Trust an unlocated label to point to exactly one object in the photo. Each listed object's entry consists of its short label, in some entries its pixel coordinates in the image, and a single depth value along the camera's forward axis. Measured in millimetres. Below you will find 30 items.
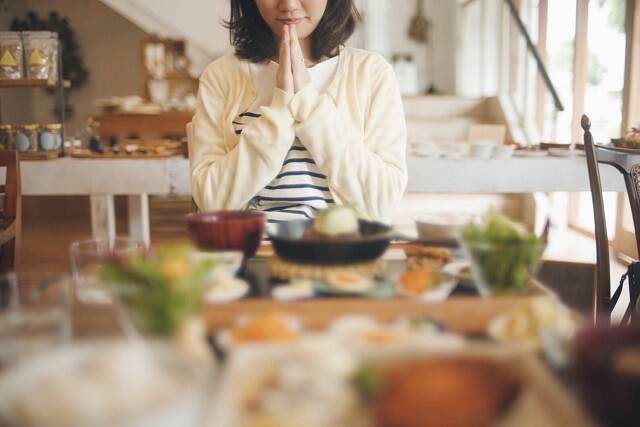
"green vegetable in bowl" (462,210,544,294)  794
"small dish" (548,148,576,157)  2654
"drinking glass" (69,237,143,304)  813
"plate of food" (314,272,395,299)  849
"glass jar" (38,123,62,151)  2621
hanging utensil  7047
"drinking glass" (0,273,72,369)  544
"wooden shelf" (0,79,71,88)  2572
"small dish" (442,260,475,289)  921
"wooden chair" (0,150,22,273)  1808
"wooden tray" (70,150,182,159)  2646
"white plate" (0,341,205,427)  412
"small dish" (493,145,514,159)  2658
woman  1390
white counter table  2594
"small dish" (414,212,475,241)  1052
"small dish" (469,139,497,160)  2646
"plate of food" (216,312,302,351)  634
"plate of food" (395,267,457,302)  840
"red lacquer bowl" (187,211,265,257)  994
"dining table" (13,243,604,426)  637
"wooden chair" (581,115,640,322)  1644
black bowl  910
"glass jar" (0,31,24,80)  2562
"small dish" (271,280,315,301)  833
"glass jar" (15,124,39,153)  2594
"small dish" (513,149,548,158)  2699
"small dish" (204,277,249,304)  816
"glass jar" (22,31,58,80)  2586
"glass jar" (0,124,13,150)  2605
